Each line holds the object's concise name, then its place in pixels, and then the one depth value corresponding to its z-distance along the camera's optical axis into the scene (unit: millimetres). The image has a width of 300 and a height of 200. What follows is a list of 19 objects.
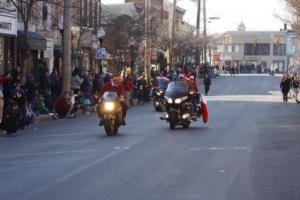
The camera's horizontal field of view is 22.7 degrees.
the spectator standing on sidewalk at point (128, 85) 34969
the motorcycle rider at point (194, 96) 22047
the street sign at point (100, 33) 48597
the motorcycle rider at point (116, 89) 19922
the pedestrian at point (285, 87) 44875
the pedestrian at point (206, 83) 51469
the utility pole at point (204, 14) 83150
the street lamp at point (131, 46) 47947
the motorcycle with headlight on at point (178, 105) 21328
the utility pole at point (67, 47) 30703
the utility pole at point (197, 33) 73062
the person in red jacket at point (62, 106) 27844
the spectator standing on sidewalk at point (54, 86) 30656
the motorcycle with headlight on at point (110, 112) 19219
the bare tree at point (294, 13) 43938
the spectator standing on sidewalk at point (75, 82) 31922
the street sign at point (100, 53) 40656
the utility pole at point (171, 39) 58000
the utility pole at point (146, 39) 49562
